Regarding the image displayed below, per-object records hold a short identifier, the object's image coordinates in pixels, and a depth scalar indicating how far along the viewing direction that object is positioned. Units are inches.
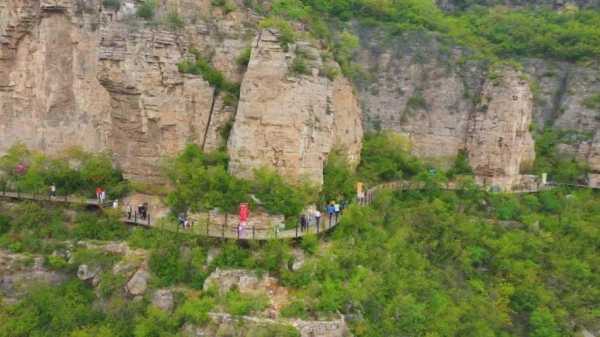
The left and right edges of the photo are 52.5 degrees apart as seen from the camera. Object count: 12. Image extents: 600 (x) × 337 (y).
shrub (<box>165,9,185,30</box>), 878.6
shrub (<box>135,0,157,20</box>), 871.1
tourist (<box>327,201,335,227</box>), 906.1
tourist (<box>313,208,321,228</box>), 867.4
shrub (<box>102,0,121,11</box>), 886.4
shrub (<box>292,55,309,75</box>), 845.2
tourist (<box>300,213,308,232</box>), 844.0
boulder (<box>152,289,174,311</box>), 754.3
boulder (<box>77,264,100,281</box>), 810.8
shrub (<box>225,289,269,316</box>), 713.0
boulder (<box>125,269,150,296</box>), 778.8
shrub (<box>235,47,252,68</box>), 903.7
